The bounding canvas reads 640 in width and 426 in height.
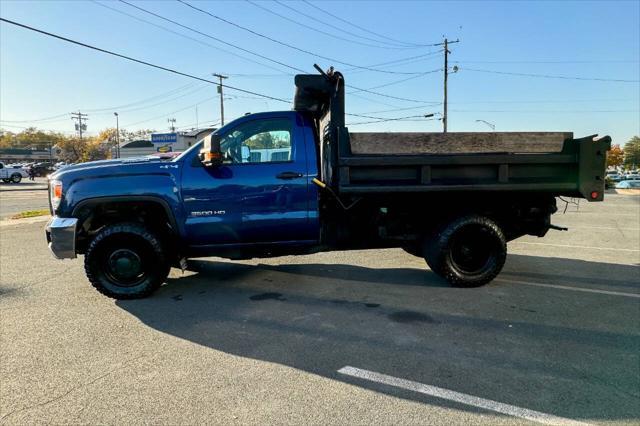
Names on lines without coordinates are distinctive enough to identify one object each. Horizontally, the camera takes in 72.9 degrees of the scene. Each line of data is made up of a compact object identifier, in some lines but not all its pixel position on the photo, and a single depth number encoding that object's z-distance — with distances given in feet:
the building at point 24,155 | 326.61
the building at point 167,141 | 179.63
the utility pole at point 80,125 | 315.99
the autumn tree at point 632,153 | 296.71
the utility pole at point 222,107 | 167.63
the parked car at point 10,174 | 127.24
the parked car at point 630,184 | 126.85
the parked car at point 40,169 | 154.56
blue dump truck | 16.56
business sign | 184.24
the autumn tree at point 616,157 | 300.20
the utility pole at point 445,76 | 132.26
